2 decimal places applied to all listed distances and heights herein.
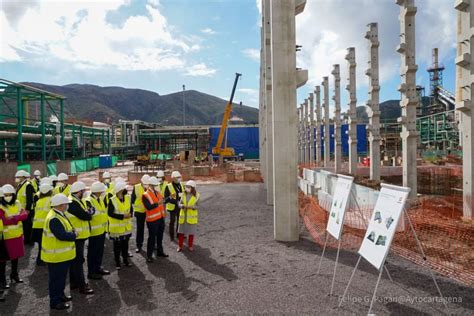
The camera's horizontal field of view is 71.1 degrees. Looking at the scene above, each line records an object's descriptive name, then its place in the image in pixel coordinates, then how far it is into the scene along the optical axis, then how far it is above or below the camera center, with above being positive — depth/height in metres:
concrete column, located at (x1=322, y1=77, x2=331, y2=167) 20.48 +1.81
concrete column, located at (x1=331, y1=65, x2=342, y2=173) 17.58 +1.79
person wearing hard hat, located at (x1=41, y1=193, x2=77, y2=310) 4.71 -1.35
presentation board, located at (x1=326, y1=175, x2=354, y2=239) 5.55 -1.02
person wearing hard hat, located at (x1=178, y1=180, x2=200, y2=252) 7.64 -1.42
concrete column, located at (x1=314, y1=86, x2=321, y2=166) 23.36 +2.08
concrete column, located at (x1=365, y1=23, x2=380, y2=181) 12.54 +2.53
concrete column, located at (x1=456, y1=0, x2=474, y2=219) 8.18 +1.10
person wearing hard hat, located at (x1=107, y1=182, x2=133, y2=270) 6.36 -1.24
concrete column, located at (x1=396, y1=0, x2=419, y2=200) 9.92 +1.64
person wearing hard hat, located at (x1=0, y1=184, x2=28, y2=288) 5.71 -1.32
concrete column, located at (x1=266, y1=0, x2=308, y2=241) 8.77 +1.19
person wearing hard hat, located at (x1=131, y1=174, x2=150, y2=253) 7.73 -1.59
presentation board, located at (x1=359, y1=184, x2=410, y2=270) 4.00 -1.00
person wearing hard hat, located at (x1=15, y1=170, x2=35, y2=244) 8.27 -1.06
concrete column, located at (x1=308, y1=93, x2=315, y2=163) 25.48 +1.86
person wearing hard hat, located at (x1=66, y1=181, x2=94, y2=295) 5.41 -1.27
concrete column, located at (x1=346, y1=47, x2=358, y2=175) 14.76 +1.72
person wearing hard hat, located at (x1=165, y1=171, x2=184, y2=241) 8.59 -1.21
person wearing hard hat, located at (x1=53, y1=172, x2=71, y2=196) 8.66 -0.90
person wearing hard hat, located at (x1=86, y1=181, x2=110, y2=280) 5.98 -1.44
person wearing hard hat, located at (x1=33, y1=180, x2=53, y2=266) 7.04 -1.16
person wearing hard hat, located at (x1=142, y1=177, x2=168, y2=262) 7.00 -1.29
